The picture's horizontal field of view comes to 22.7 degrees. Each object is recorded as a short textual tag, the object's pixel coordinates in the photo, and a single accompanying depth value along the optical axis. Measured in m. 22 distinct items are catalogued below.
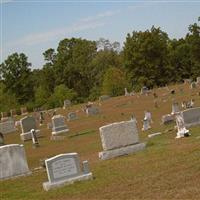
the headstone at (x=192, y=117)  19.84
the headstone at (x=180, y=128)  17.26
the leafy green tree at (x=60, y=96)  70.56
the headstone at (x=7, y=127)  35.69
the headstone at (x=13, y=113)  58.54
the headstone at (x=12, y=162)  14.53
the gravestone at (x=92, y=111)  37.12
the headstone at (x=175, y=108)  26.97
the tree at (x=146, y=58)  75.62
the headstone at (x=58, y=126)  28.59
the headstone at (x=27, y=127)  28.25
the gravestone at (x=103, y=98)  55.72
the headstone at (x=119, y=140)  15.52
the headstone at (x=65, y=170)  11.88
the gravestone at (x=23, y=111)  59.18
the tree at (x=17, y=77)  89.81
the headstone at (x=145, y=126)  22.84
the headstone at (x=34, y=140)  23.95
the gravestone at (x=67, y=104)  55.52
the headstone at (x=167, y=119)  23.31
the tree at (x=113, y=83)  68.12
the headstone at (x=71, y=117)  36.19
